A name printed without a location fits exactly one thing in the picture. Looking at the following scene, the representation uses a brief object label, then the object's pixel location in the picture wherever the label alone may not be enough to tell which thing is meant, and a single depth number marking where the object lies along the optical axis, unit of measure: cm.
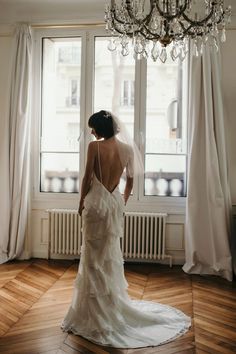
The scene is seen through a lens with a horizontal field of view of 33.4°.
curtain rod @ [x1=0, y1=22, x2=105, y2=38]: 426
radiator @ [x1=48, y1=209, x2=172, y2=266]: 421
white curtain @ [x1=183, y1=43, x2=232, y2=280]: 392
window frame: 429
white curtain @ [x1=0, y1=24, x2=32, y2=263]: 429
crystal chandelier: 227
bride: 258
